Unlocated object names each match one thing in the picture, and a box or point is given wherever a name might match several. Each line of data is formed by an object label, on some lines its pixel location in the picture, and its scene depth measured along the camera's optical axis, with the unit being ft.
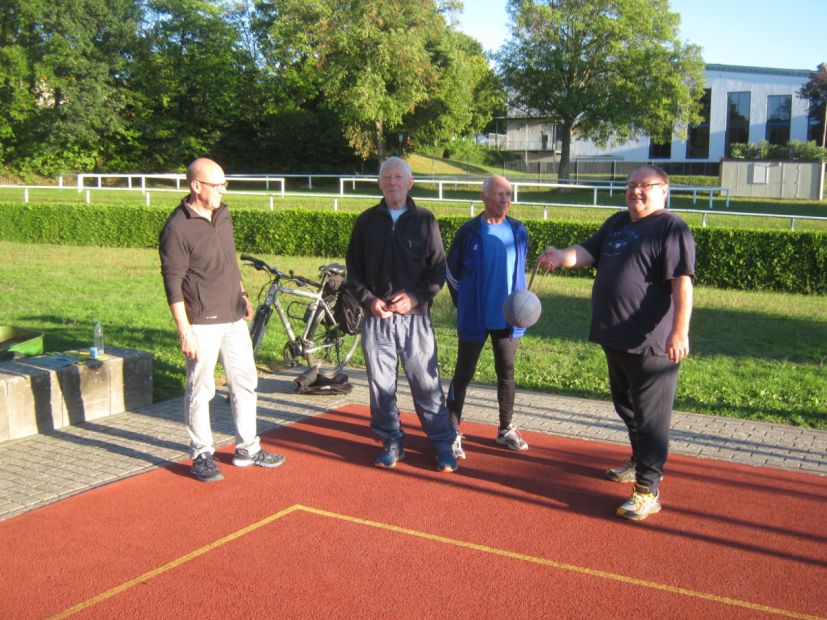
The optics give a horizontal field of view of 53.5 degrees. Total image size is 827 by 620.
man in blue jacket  19.07
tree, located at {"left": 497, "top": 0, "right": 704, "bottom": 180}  149.48
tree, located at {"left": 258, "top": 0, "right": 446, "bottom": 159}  160.25
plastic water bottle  23.04
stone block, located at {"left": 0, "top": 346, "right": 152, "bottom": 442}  20.89
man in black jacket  18.24
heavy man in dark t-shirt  15.84
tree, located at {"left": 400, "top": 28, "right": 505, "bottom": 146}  176.96
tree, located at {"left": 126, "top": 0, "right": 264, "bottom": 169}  179.52
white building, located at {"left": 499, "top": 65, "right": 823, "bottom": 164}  201.16
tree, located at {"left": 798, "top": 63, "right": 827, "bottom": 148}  186.09
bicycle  25.62
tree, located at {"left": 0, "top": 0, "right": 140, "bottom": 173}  162.81
